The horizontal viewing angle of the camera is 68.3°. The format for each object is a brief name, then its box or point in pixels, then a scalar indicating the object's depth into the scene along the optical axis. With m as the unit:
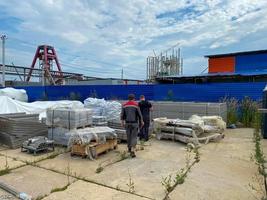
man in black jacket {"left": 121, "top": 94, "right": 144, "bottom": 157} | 5.23
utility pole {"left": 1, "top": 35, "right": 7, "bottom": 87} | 19.17
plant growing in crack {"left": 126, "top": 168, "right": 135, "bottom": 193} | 3.37
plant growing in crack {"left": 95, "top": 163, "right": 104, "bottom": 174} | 4.16
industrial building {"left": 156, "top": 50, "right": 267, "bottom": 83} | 14.25
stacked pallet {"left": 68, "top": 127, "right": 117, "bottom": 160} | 4.95
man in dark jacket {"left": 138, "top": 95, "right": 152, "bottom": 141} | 6.82
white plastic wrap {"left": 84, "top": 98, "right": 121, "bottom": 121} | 7.30
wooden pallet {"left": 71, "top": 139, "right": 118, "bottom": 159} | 4.91
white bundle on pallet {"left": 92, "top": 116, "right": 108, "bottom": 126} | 6.67
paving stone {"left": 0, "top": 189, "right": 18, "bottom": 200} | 3.20
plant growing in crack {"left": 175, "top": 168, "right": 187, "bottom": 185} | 3.65
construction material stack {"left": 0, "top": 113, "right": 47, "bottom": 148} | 6.05
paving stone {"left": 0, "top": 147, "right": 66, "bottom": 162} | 5.04
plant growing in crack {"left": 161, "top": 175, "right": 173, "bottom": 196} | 3.37
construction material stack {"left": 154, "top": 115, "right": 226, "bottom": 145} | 6.33
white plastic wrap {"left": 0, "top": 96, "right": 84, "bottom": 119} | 8.84
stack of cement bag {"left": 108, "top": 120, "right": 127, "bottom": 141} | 6.44
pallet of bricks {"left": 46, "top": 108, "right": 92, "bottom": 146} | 5.86
